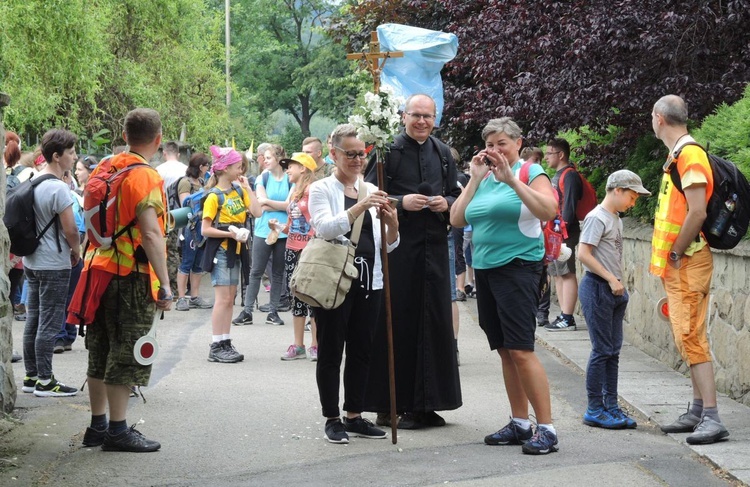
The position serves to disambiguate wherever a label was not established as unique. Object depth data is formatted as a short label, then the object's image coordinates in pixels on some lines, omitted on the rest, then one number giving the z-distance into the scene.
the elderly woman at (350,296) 6.97
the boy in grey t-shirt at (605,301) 7.57
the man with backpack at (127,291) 6.78
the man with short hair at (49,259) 8.69
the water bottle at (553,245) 11.23
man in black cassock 7.48
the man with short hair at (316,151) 12.20
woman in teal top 6.73
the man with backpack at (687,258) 7.02
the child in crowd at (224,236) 10.60
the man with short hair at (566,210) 12.70
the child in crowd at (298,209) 11.68
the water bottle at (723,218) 7.07
